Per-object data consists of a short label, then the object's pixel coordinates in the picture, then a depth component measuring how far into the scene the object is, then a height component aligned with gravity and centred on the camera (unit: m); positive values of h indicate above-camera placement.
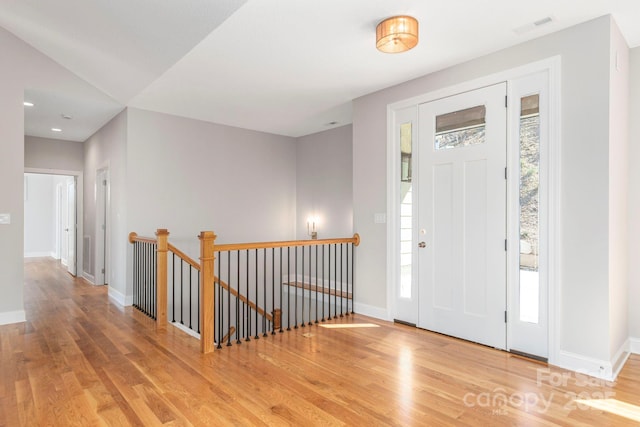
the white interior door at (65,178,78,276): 7.45 -0.35
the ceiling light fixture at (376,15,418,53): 2.70 +1.30
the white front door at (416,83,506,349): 3.31 -0.04
